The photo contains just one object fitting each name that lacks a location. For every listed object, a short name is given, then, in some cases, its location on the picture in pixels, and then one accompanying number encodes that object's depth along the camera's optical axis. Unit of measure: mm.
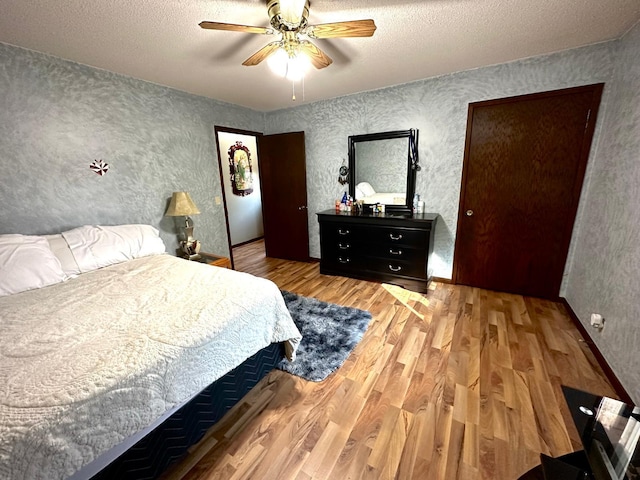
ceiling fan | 1292
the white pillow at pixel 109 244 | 1976
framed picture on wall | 4957
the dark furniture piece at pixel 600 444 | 766
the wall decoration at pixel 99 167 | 2225
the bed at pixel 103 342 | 808
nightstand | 2725
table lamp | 2654
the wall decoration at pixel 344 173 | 3410
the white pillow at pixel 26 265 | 1606
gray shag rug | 1840
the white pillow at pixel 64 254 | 1862
